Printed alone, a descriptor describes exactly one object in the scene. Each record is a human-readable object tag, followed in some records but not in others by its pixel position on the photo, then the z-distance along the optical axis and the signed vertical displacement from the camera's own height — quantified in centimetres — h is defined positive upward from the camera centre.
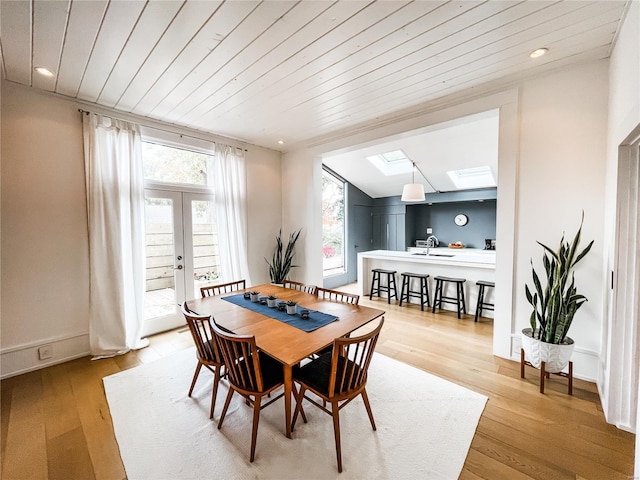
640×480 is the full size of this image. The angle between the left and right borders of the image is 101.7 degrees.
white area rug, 155 -141
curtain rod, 286 +136
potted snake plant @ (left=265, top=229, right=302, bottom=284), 441 -49
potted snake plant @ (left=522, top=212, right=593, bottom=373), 215 -69
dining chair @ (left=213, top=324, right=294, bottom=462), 157 -94
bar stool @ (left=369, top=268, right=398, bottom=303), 484 -105
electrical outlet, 268 -123
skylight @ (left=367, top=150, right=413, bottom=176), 594 +160
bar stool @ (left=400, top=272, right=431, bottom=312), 445 -105
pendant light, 486 +70
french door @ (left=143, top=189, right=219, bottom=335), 350 -27
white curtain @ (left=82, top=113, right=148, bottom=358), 291 +0
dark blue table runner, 200 -72
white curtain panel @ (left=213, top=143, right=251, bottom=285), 397 +35
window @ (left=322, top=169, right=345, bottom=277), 659 +21
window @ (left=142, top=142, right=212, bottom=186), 347 +96
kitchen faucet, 553 -30
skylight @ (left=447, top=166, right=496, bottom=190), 568 +119
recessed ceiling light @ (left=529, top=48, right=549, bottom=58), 207 +143
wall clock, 690 +29
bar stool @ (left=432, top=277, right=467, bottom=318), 410 -109
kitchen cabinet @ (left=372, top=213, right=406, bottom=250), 735 -1
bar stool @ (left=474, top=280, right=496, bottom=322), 390 -103
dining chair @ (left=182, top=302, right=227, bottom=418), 190 -94
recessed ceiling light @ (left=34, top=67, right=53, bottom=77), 225 +142
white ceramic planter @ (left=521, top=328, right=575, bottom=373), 216 -105
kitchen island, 406 -67
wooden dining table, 159 -72
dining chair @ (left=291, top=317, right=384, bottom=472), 153 -98
